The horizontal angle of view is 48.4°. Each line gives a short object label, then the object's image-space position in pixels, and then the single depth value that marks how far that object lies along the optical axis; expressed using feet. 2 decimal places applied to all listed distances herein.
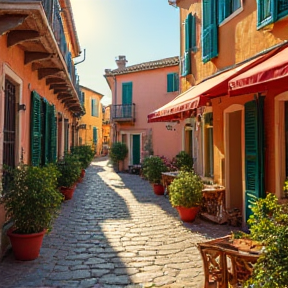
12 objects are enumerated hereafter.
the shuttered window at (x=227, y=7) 26.31
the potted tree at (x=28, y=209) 18.01
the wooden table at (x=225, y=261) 12.56
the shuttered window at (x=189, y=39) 35.86
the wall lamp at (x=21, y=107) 22.84
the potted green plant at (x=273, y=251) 9.52
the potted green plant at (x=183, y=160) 44.96
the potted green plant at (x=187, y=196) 26.45
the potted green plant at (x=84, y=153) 58.75
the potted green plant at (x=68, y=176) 36.76
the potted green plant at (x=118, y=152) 75.36
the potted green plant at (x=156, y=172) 43.06
